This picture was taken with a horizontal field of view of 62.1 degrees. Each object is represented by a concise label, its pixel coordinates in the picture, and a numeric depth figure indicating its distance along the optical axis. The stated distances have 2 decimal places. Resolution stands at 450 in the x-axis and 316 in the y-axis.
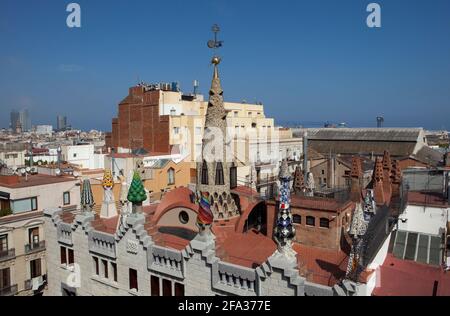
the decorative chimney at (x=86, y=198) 18.92
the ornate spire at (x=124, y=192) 24.41
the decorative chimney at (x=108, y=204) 22.62
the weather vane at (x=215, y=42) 21.00
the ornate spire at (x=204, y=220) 14.22
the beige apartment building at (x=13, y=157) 53.67
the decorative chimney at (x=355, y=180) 19.29
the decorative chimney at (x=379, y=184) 21.33
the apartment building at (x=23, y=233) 24.98
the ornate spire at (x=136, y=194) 16.36
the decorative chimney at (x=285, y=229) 12.53
